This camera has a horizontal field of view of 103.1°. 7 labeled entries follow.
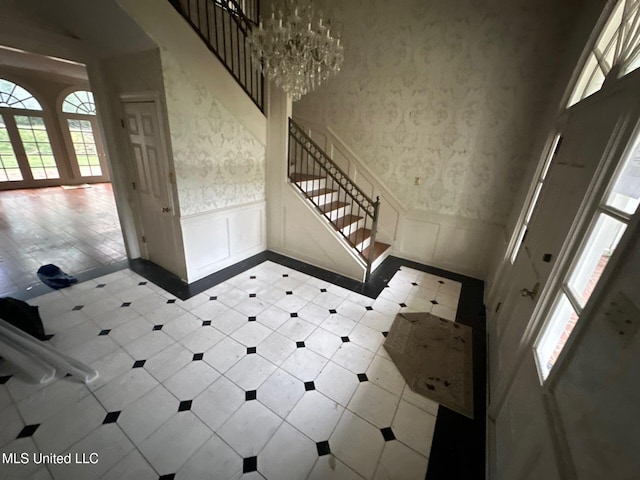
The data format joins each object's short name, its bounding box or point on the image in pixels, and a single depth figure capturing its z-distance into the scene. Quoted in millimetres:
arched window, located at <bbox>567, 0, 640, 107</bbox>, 1472
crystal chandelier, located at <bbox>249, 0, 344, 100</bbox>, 2176
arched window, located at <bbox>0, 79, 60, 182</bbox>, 7418
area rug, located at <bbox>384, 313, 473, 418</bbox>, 2135
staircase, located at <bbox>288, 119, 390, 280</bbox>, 3838
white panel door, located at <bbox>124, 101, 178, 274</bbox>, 2969
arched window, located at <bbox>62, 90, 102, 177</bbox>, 8609
